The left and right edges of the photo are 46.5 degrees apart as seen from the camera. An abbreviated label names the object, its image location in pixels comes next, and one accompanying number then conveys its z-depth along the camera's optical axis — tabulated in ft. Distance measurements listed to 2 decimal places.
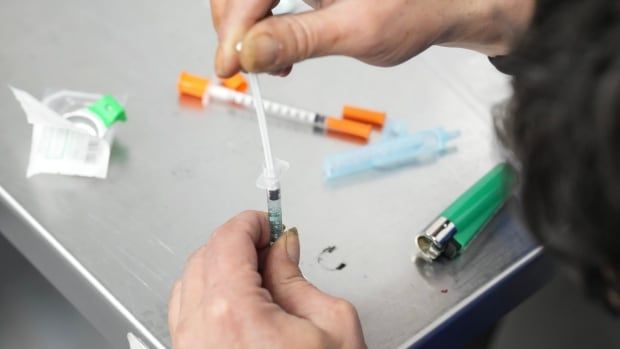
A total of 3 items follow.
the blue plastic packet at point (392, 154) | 2.57
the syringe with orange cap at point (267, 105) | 2.72
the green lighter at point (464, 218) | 2.30
